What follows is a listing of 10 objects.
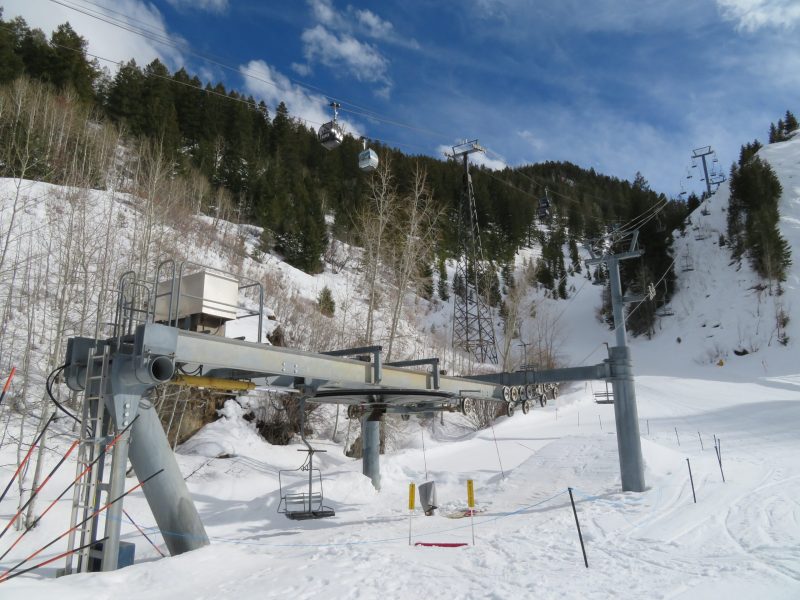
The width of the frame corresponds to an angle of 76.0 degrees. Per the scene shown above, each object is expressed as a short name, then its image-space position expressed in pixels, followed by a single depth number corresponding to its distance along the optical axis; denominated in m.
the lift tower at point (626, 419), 14.36
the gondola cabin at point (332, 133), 17.91
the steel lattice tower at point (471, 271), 32.22
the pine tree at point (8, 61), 41.98
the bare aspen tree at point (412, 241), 24.30
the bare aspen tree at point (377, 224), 24.49
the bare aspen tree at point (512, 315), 33.94
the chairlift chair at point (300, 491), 12.23
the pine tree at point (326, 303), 33.78
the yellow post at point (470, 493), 10.51
